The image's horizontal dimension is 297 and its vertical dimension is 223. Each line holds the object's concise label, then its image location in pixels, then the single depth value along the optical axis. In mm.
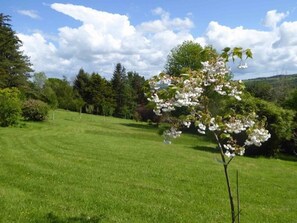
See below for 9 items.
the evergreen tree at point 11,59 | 45281
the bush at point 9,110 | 27625
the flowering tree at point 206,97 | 5258
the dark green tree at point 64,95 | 62075
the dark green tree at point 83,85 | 68000
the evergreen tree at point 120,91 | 70725
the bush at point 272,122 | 20578
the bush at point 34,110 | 33594
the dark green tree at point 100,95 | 66438
